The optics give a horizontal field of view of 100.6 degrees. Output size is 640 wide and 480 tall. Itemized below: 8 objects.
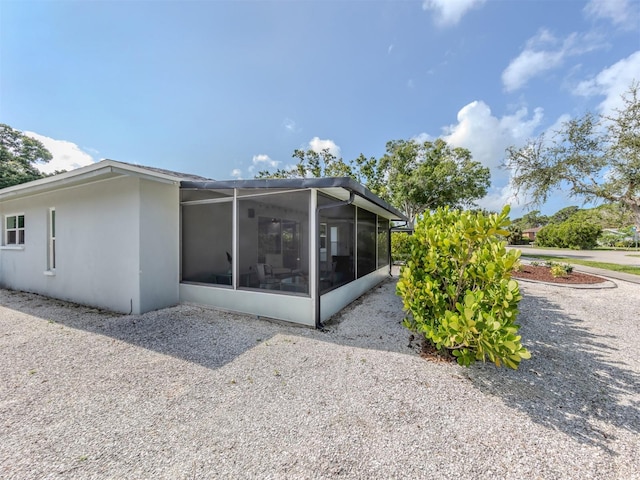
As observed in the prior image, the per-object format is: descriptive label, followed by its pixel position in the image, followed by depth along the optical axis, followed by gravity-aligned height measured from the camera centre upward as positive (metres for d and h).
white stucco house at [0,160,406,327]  5.15 -0.07
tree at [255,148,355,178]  22.86 +6.59
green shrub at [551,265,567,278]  9.86 -1.28
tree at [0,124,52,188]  20.50 +7.39
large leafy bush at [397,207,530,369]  2.88 -0.63
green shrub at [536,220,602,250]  27.66 +0.19
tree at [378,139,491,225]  18.92 +4.41
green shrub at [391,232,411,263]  14.52 -0.41
